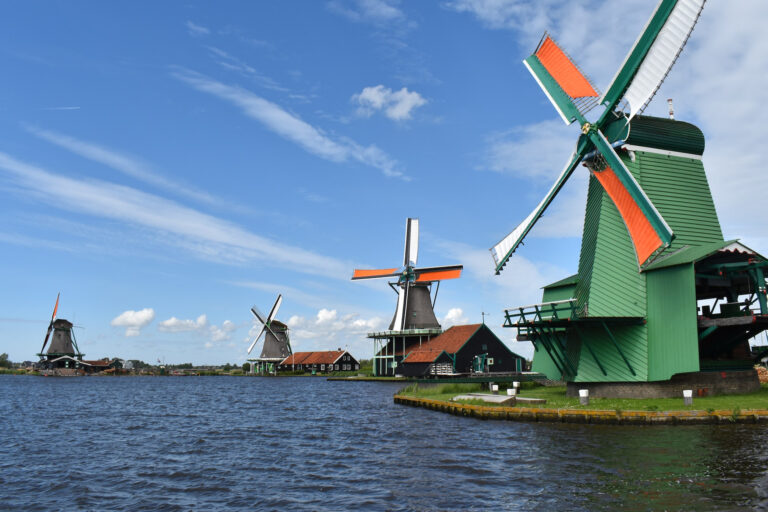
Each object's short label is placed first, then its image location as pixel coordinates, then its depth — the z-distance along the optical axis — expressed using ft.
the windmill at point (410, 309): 222.89
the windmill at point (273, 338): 320.29
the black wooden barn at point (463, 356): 188.96
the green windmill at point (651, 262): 80.74
